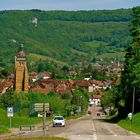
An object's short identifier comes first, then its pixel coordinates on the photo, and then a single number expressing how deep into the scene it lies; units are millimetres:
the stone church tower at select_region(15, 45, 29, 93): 179400
